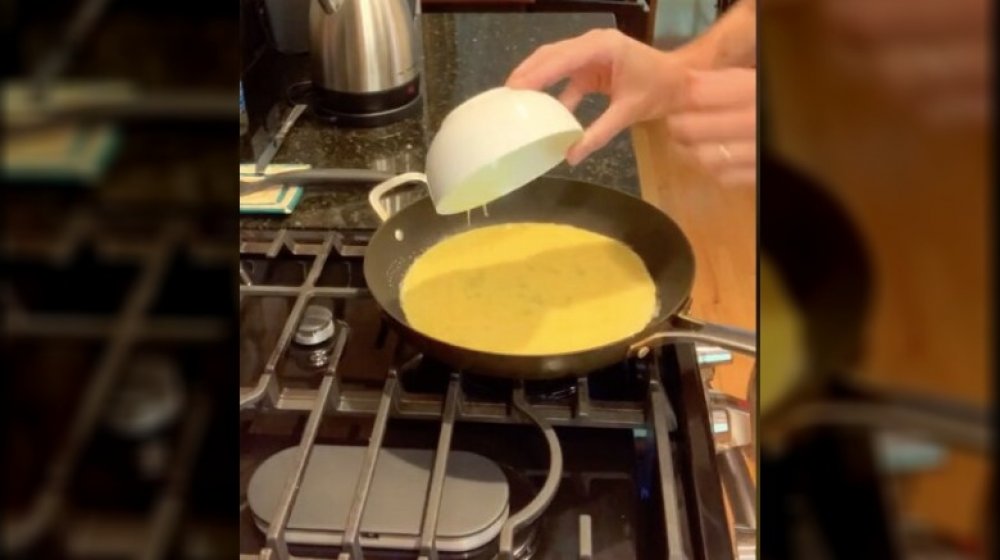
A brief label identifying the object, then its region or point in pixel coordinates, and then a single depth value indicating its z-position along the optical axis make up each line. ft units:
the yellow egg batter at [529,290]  2.22
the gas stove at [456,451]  1.82
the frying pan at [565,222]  2.02
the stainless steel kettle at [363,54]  3.35
